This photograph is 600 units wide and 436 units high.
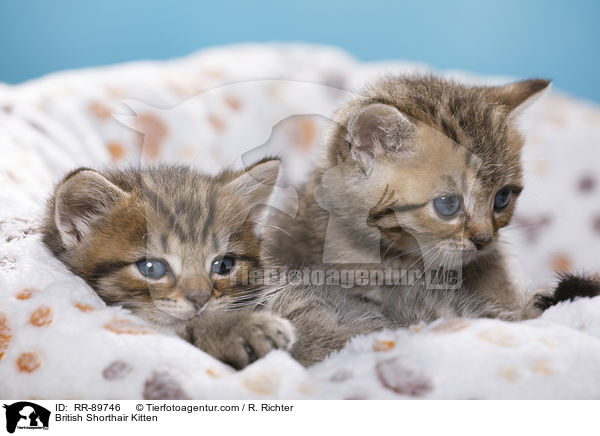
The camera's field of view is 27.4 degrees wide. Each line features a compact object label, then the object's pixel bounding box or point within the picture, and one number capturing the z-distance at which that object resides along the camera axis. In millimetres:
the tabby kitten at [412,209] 452
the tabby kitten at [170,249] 419
